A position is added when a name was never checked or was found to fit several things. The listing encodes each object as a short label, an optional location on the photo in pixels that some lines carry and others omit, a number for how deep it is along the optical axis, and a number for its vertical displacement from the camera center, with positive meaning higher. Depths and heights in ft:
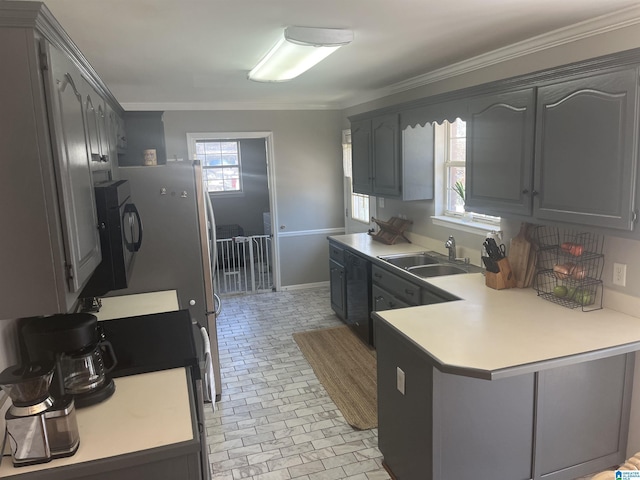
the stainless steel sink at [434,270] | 12.34 -2.83
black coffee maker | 5.93 -2.25
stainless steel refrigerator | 10.66 -1.48
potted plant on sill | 12.55 -0.84
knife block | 9.94 -2.44
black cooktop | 6.94 -2.75
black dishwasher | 14.21 -4.03
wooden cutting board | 9.80 -1.96
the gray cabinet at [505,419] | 7.25 -4.18
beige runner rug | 10.92 -5.63
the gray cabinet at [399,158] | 13.57 +0.23
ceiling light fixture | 8.45 +2.41
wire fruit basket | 8.62 -2.07
